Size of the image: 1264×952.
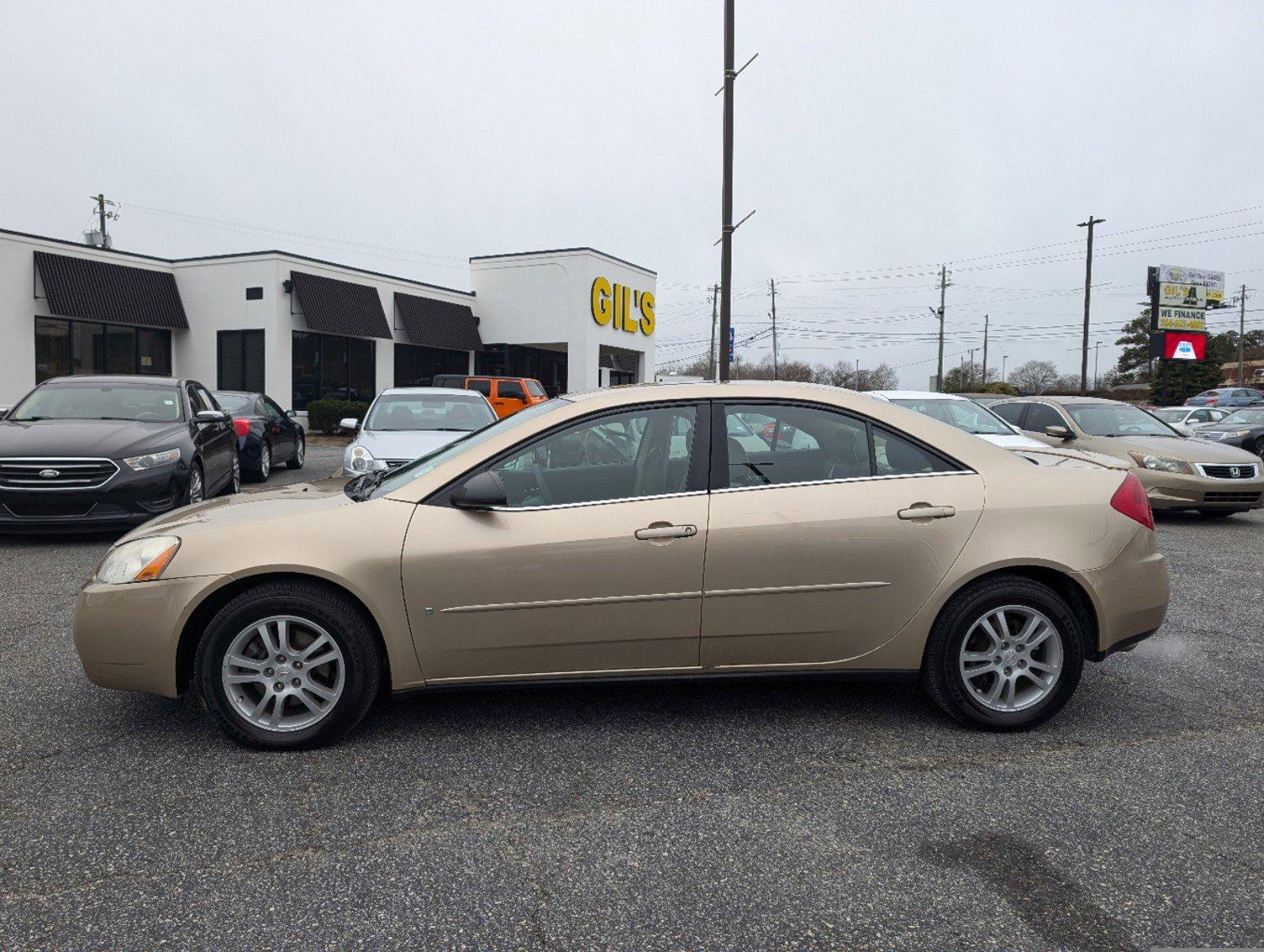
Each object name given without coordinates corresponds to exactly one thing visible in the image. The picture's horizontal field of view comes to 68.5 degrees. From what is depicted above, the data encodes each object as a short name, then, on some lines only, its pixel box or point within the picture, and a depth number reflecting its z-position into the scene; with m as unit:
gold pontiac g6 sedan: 3.60
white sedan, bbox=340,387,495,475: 9.23
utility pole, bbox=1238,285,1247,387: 73.50
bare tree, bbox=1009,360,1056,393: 90.81
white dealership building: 23.92
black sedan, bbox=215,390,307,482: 13.70
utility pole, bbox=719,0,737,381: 15.44
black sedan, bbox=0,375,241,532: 7.85
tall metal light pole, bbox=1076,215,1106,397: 41.16
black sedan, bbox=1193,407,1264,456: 16.94
